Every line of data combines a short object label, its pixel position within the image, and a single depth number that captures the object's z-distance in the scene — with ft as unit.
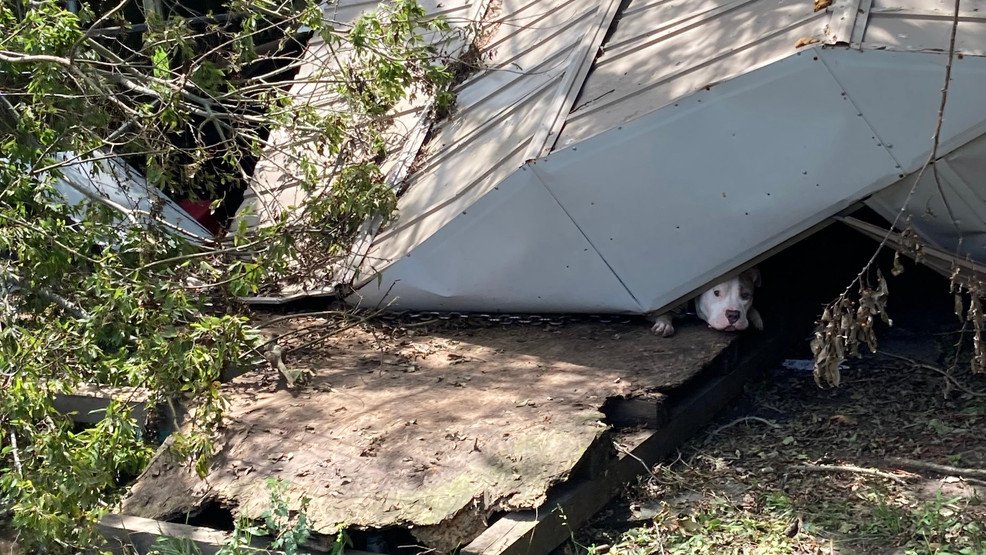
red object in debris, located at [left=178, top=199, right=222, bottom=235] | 26.25
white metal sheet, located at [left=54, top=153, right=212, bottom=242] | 18.45
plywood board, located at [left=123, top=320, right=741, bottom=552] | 12.96
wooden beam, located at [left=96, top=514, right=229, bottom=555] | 13.25
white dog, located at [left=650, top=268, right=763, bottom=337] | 17.53
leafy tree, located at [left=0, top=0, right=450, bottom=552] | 13.98
